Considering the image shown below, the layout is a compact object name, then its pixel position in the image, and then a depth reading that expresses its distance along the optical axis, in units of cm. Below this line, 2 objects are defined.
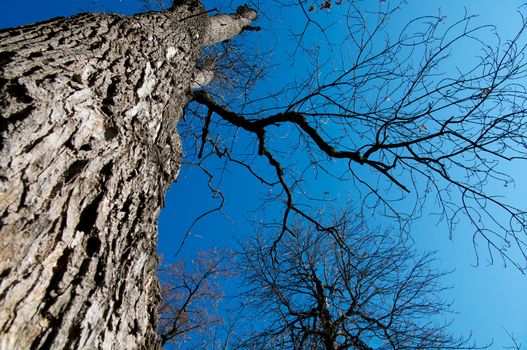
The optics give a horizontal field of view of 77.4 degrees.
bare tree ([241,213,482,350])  507
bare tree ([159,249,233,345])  742
